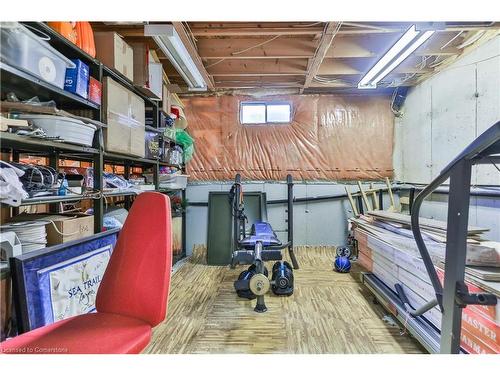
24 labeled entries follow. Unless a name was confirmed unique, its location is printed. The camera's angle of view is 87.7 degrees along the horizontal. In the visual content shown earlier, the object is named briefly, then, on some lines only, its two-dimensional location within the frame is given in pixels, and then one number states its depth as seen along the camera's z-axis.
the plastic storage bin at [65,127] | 1.60
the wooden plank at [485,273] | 1.51
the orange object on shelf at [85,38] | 1.97
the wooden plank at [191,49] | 2.31
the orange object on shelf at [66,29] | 1.76
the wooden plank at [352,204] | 4.11
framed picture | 1.43
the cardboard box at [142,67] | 2.64
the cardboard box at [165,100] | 3.38
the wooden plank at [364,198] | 4.06
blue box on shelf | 1.84
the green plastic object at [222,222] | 3.79
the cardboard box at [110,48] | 2.23
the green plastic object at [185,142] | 3.94
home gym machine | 2.39
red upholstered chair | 1.02
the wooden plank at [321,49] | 2.46
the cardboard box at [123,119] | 2.19
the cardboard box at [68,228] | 1.76
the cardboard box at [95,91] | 2.03
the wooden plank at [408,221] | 1.87
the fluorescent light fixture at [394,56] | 2.34
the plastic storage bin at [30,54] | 1.37
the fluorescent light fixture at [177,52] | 2.21
